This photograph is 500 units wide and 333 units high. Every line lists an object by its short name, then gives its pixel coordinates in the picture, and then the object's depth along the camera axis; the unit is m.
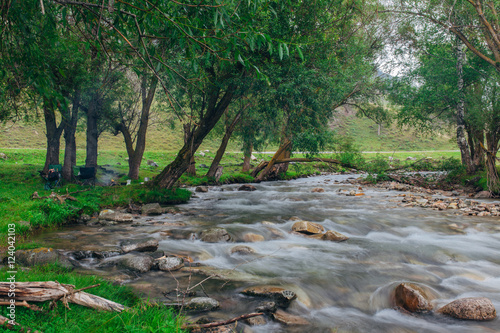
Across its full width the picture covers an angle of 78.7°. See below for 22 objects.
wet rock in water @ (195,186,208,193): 18.74
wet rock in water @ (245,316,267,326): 4.13
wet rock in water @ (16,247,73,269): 5.36
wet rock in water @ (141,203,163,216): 11.80
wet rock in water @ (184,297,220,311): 4.33
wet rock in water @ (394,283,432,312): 4.95
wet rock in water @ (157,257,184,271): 5.84
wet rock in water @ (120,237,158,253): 6.91
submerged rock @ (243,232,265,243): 8.71
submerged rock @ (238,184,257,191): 19.78
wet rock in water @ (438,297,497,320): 4.64
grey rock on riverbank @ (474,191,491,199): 15.35
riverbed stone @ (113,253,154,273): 5.69
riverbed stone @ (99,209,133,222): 10.07
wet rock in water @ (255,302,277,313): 4.49
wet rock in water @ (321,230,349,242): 8.81
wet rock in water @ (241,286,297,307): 4.89
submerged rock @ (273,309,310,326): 4.35
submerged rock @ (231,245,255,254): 7.52
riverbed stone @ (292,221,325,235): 9.30
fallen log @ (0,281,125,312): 3.11
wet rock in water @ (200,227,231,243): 8.30
